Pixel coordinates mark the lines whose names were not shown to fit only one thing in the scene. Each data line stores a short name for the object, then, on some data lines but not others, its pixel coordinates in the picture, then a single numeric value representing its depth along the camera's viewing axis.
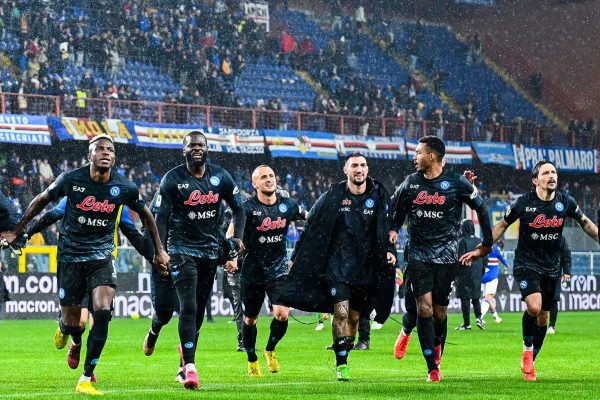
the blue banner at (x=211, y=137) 39.94
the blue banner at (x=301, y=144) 42.78
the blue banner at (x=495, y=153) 48.62
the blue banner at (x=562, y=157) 49.81
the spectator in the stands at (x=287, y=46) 48.91
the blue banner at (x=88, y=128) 37.69
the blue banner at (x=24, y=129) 36.78
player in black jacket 12.31
